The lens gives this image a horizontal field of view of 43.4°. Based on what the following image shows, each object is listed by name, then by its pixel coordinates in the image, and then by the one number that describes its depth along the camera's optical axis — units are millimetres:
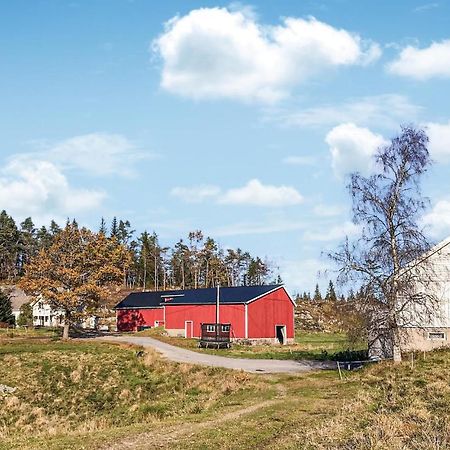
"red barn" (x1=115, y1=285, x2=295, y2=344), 63094
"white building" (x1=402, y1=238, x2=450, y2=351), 36750
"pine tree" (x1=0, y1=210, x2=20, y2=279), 133875
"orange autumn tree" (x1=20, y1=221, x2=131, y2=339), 60594
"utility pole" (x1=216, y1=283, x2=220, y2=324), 63156
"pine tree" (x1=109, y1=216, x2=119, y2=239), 163625
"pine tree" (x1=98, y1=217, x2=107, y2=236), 164000
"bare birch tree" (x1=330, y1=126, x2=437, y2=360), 32438
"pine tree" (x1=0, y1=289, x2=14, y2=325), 86312
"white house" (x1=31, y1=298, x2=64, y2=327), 101600
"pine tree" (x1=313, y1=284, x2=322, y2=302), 134075
